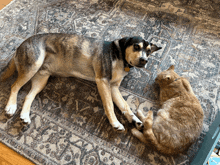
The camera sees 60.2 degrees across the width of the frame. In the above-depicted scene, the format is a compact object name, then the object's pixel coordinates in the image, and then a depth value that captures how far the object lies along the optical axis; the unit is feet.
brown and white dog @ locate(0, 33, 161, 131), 6.32
